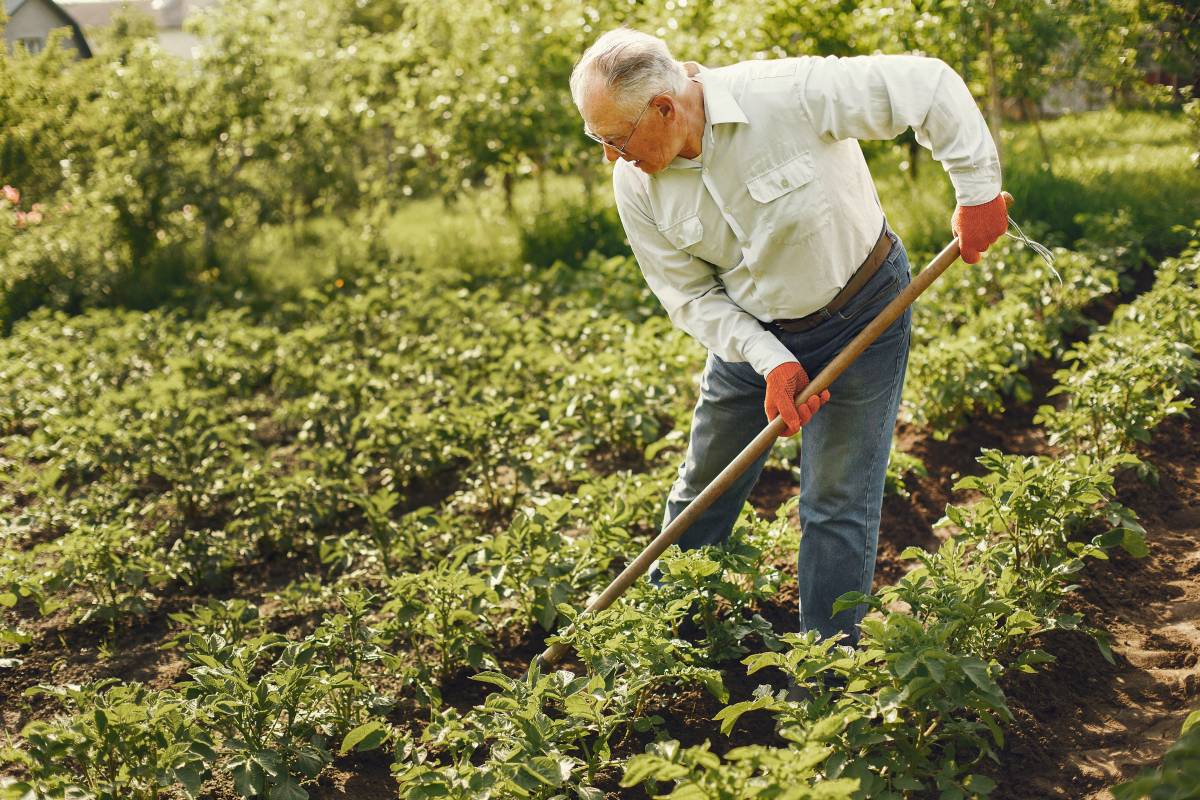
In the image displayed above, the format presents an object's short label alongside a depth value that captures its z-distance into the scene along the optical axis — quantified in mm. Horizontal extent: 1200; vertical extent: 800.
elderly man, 2580
